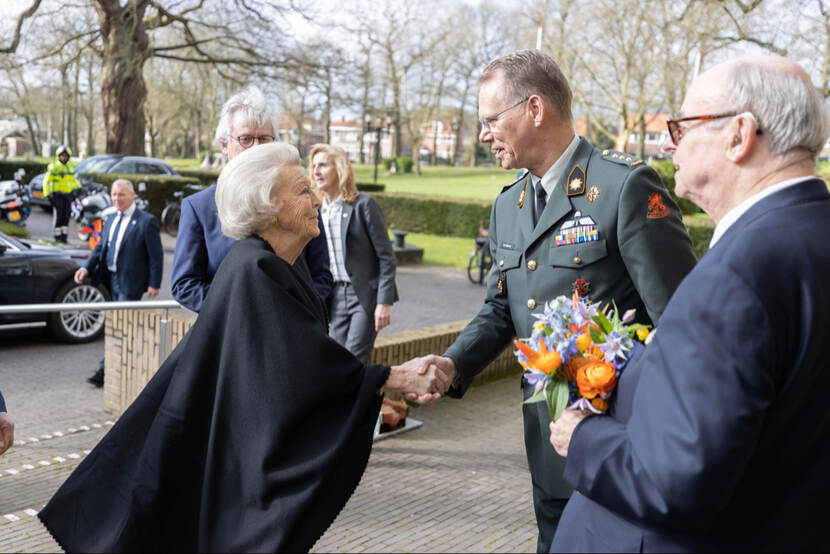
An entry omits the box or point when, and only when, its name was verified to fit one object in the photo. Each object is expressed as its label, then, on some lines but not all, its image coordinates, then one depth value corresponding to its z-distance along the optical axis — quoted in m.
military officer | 2.84
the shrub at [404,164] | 67.69
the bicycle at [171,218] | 20.84
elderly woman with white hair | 2.41
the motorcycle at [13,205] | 18.59
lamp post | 38.88
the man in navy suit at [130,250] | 8.08
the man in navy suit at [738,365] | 1.58
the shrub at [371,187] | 32.22
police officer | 18.34
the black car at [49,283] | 9.26
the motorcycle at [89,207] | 18.30
